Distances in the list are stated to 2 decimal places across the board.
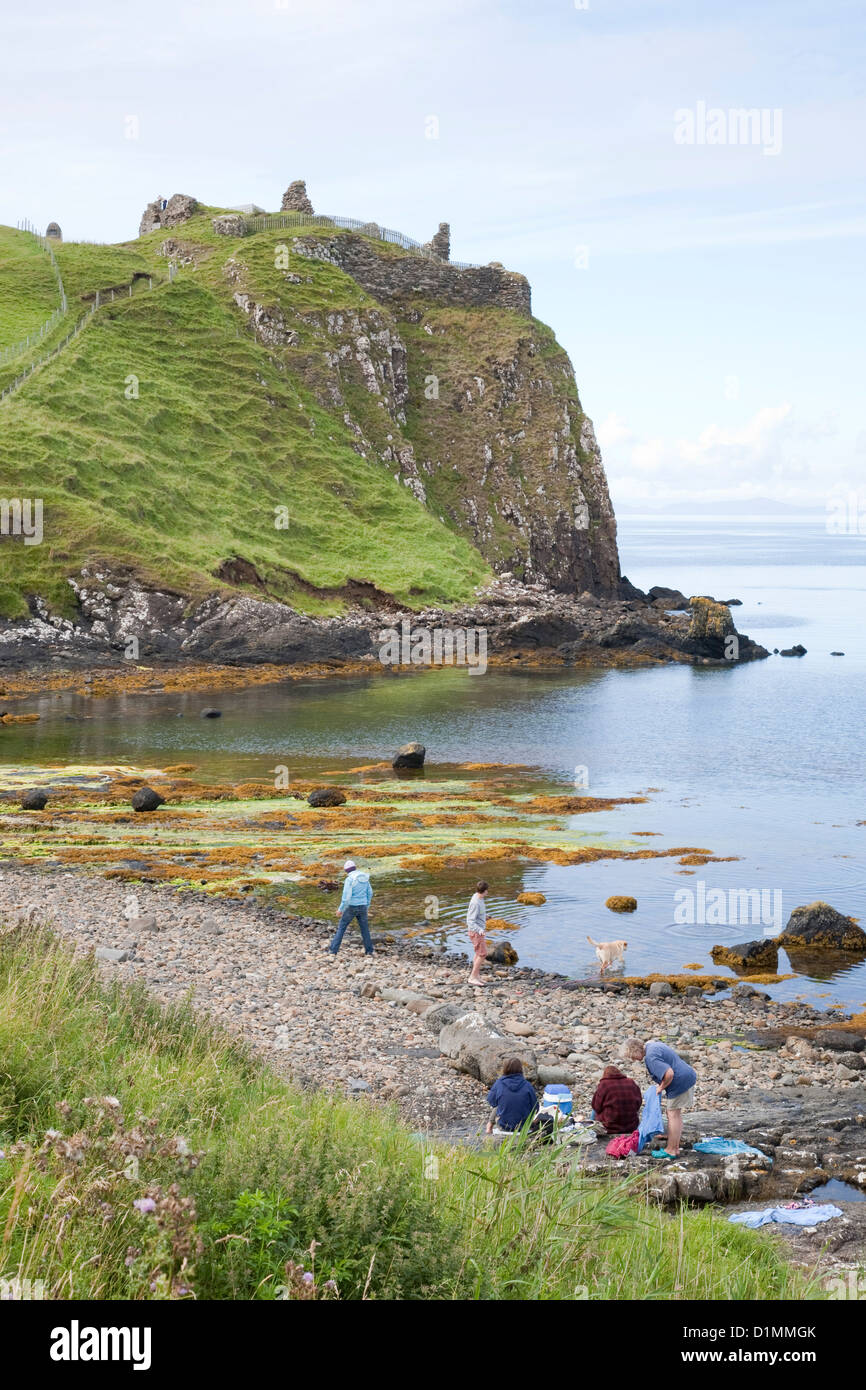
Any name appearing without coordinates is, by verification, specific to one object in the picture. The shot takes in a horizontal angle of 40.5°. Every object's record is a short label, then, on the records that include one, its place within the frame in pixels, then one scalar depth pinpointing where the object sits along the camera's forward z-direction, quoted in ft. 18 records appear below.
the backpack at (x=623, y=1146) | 49.33
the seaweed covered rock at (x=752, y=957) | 91.76
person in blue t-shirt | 50.67
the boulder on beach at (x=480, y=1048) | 59.36
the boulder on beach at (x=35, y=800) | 140.05
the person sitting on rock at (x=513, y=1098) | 47.14
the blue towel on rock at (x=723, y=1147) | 50.65
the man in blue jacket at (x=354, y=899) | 83.35
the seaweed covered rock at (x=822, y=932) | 95.30
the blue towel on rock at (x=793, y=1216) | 43.70
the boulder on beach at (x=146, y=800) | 139.64
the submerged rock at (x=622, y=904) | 104.88
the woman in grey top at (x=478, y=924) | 80.94
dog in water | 86.89
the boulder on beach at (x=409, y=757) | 170.19
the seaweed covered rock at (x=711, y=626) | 347.77
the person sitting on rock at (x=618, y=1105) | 51.37
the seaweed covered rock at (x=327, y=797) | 145.07
